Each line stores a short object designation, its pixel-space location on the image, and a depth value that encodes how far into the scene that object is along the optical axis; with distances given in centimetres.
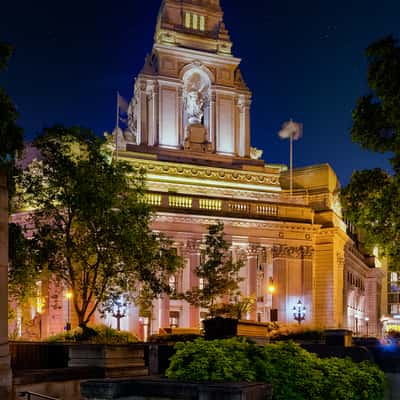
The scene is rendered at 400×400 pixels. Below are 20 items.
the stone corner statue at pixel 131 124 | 9256
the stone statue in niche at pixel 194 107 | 8506
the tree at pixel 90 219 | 3697
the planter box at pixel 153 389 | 1202
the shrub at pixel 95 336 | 3109
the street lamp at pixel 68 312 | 5027
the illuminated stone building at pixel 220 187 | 7069
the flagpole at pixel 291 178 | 8062
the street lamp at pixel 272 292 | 5568
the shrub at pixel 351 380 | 1479
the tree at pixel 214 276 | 5847
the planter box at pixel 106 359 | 2369
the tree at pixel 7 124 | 2806
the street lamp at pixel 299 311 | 6541
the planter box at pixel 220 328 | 2797
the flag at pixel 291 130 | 8360
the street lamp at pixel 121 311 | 4601
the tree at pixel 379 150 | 2427
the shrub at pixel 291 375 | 1405
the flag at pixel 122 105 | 8019
